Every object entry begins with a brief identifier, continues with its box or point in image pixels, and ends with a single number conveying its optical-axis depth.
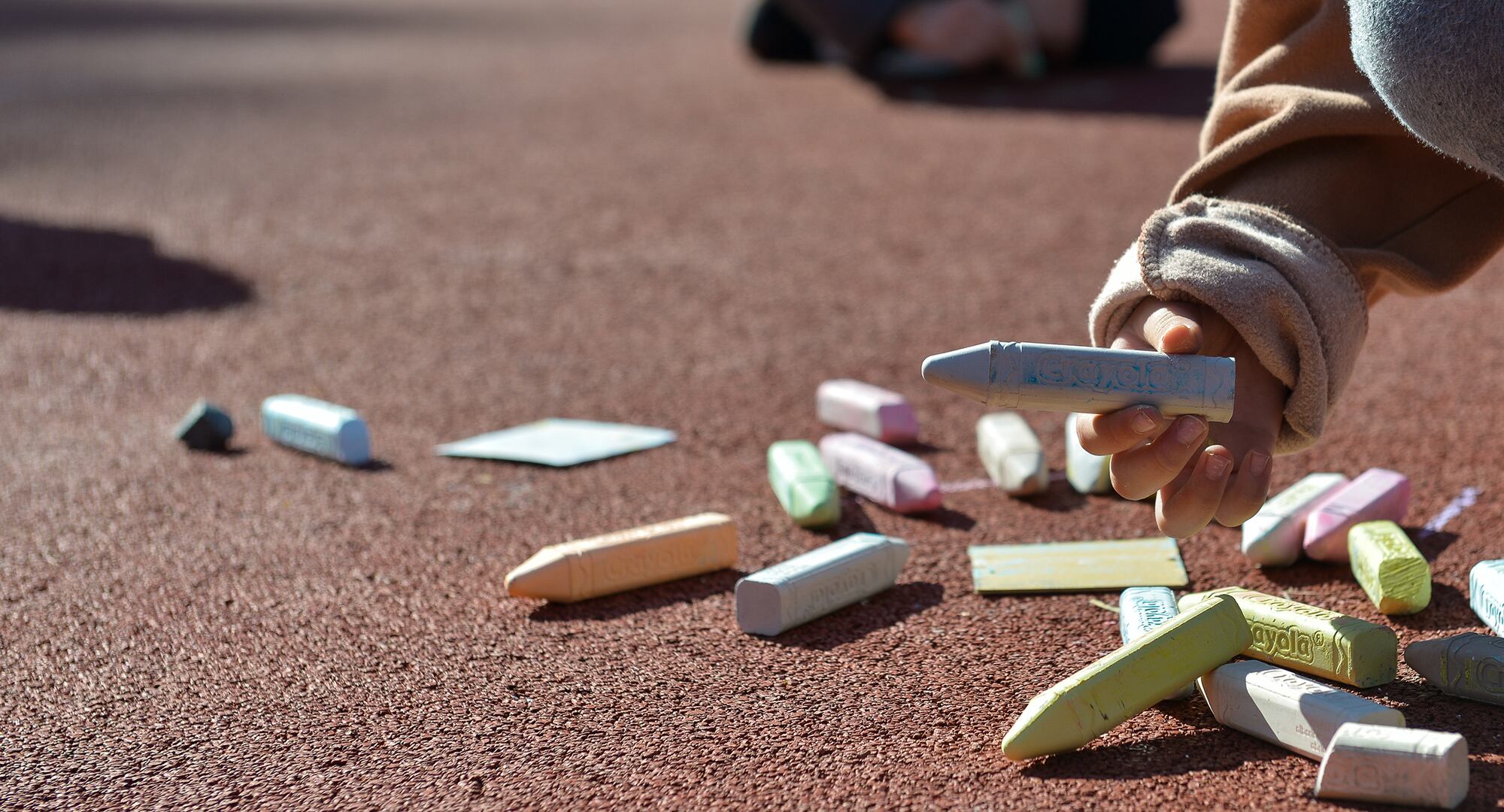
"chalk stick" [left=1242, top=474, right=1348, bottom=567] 2.42
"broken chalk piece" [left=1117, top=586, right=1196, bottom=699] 2.11
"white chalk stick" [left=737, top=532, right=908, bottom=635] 2.24
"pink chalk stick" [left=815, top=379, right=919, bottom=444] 3.16
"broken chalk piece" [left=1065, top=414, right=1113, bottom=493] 2.82
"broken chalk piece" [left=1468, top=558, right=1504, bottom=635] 2.09
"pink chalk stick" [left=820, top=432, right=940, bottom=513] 2.76
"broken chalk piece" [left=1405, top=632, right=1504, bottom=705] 1.90
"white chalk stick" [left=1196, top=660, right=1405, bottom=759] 1.76
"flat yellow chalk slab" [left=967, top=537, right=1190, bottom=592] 2.40
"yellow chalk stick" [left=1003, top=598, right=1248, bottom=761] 1.81
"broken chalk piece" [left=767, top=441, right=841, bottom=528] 2.69
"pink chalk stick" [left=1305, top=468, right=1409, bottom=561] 2.41
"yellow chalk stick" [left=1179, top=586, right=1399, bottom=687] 1.95
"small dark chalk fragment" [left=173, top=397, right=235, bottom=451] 3.19
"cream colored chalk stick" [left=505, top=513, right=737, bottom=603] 2.38
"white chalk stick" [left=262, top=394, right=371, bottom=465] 3.08
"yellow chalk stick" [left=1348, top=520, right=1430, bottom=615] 2.20
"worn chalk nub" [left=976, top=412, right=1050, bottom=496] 2.81
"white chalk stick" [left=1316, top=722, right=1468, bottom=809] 1.64
